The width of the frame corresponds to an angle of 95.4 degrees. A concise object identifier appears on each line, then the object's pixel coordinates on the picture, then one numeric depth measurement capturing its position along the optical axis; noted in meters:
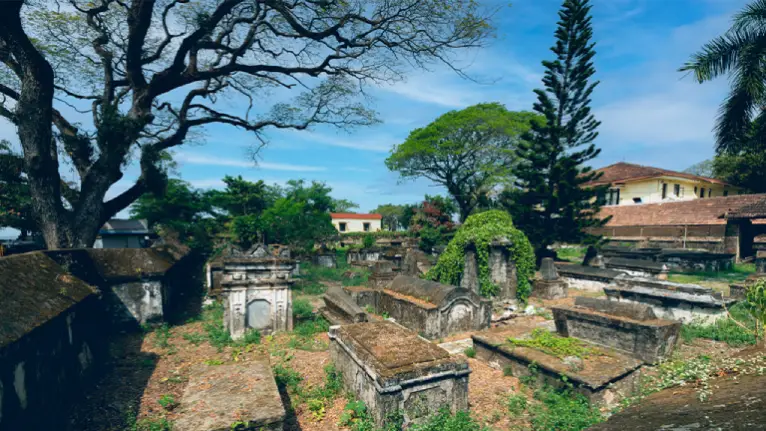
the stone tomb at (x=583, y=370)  4.71
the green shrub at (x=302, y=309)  9.14
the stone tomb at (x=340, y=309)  7.47
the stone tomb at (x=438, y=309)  7.84
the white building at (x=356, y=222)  55.94
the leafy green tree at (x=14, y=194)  8.51
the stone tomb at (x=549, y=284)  11.86
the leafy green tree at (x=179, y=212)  20.85
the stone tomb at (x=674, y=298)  7.86
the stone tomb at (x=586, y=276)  12.43
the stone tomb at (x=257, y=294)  7.57
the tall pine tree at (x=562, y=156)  17.17
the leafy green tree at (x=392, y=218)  62.41
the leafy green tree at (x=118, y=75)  7.97
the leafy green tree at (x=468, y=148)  25.64
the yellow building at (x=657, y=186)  30.70
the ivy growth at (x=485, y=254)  11.00
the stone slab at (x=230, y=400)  3.24
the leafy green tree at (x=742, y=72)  11.66
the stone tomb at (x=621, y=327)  6.21
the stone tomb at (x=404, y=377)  4.09
